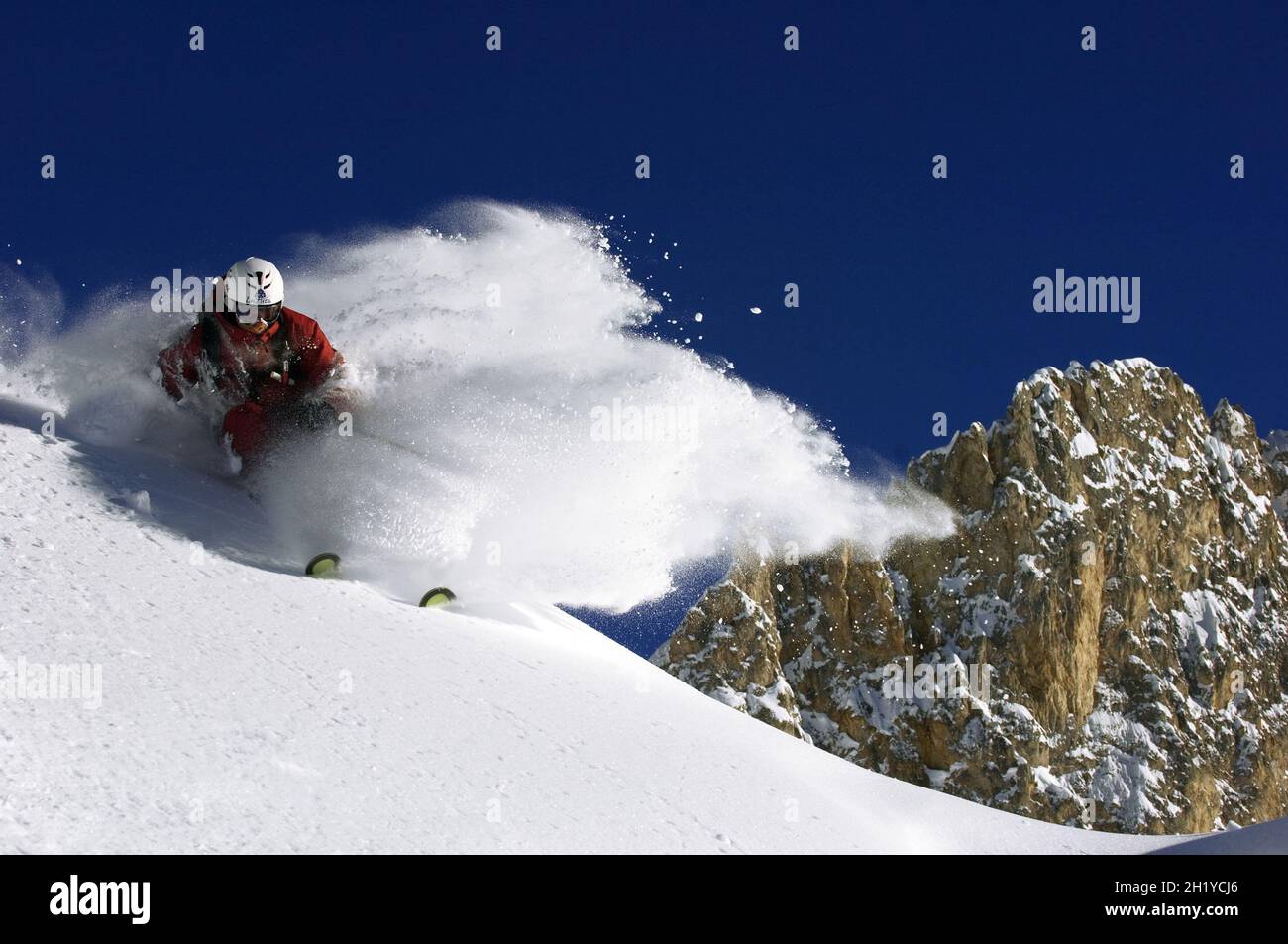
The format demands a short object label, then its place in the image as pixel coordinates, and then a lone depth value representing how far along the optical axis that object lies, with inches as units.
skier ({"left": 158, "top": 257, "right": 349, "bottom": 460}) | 320.8
